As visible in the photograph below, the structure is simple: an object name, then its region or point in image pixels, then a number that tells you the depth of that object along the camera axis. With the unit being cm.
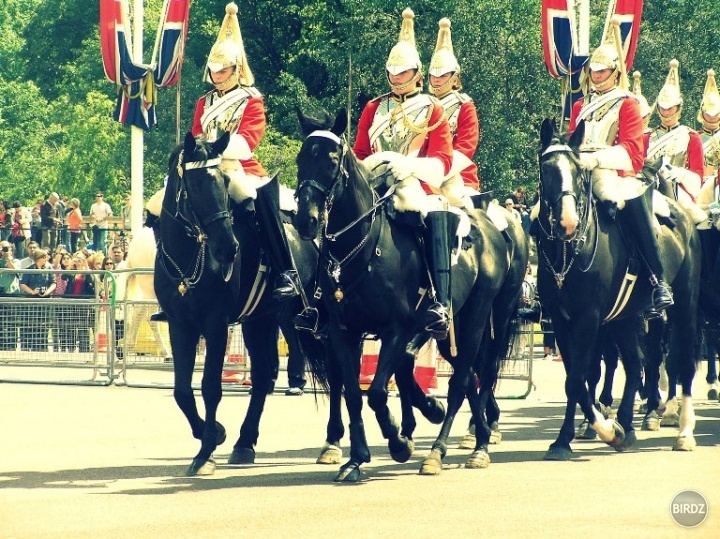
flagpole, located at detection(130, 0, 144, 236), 3064
